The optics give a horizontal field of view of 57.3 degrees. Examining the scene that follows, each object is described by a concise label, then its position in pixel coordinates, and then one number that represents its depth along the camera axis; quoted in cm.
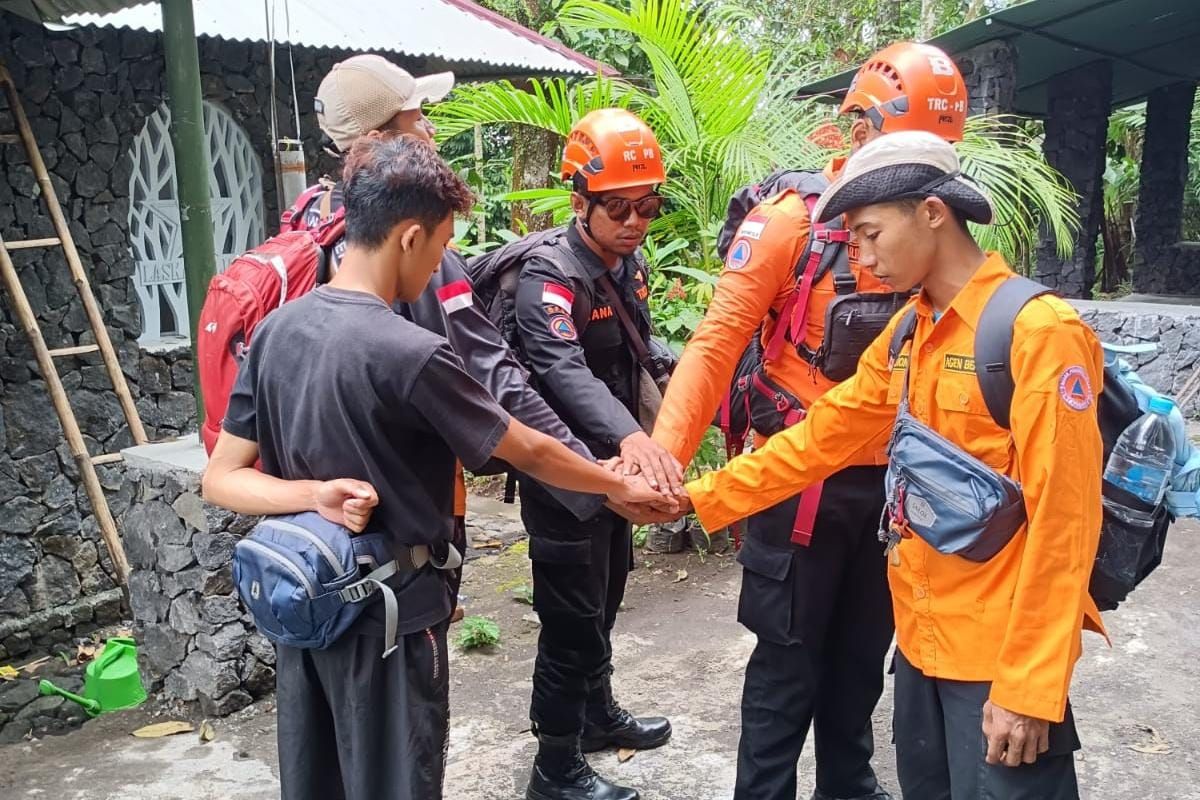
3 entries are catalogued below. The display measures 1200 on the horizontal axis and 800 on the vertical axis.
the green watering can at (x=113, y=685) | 506
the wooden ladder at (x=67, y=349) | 661
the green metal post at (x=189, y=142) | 502
